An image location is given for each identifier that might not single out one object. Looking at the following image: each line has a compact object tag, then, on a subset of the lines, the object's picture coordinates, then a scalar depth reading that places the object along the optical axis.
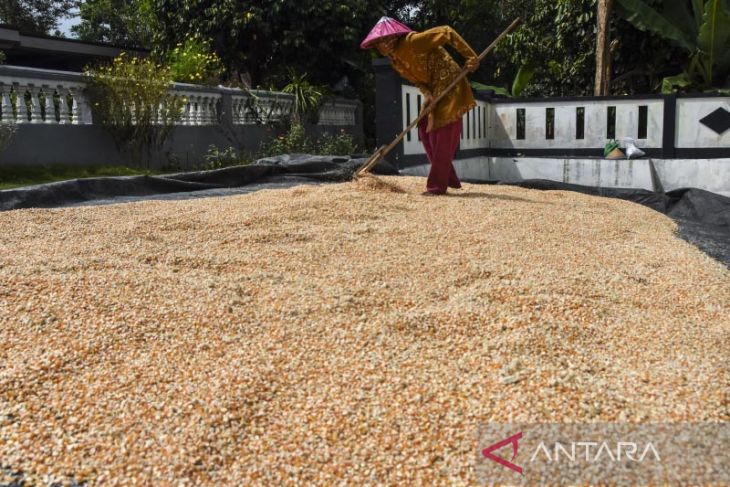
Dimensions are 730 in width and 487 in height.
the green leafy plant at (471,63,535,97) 12.44
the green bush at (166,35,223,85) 9.47
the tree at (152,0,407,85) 11.23
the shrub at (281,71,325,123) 10.54
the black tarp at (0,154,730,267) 4.58
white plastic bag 8.15
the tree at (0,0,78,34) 21.22
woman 5.09
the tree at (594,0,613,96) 10.03
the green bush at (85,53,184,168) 7.01
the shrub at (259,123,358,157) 8.73
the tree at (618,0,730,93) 8.99
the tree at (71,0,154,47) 21.19
